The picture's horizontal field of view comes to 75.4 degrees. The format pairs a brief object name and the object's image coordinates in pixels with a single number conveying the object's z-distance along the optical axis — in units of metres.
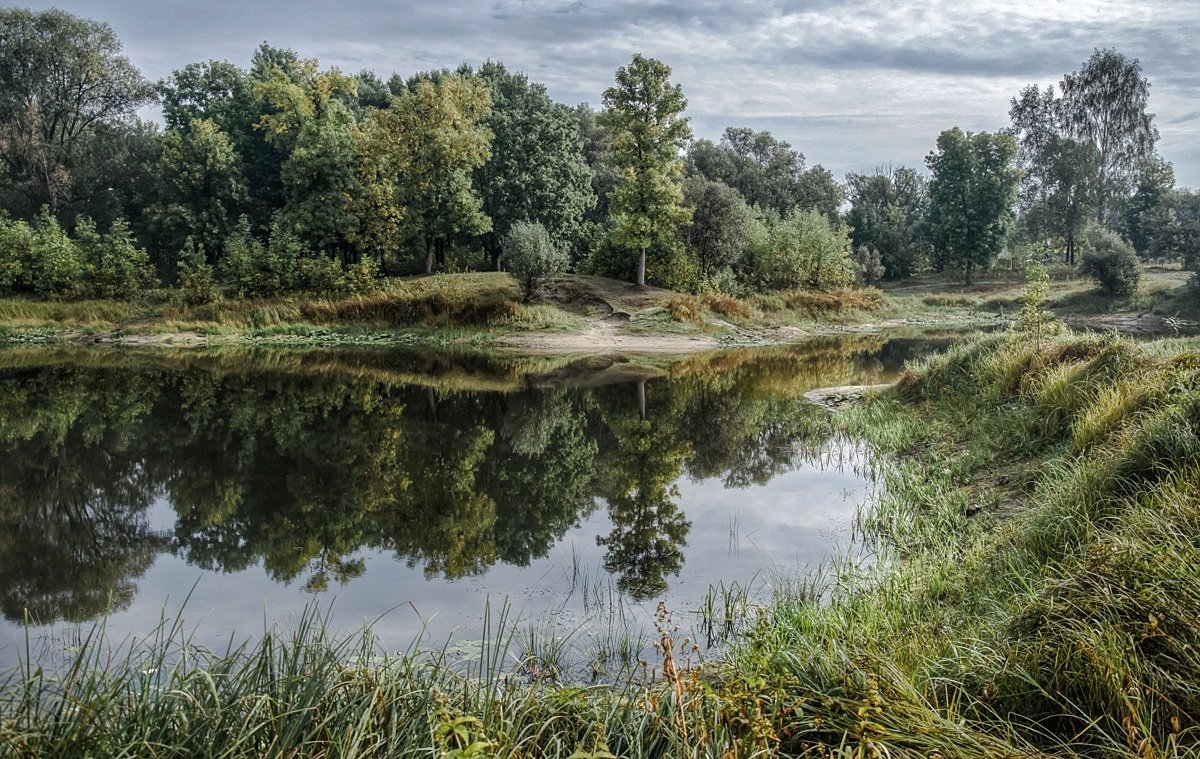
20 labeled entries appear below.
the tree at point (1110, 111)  58.53
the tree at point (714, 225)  44.75
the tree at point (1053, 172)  61.41
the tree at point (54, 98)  44.50
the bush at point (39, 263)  36.38
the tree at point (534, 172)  42.75
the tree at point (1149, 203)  71.94
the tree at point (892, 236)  68.56
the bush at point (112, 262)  37.16
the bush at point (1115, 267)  48.97
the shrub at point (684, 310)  37.28
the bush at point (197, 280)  37.06
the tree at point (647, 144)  38.50
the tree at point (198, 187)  41.94
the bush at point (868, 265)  62.75
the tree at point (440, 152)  39.59
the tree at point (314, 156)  40.25
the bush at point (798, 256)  48.81
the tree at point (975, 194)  62.31
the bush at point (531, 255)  35.09
